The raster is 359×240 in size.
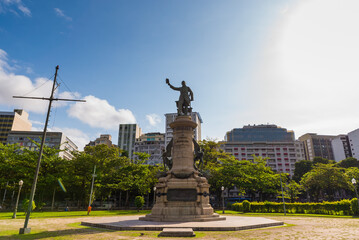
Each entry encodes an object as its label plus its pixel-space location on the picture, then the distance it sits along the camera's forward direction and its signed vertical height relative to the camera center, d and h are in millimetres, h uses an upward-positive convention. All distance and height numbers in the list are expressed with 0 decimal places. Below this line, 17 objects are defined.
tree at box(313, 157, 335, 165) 73669 +10682
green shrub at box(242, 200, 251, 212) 34562 -1813
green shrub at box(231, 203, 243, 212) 35738 -2061
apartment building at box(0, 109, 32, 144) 84938 +24723
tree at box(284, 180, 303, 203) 45562 +597
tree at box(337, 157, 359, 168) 70375 +9342
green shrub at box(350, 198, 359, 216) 24389 -1230
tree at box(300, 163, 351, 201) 47906 +3306
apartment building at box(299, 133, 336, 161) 107188 +22019
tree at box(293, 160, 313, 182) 73812 +7990
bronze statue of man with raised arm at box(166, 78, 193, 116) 20203 +7808
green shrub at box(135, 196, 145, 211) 33294 -1240
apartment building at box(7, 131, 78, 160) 83688 +18928
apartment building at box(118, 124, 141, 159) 116062 +27868
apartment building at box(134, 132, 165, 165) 98119 +19634
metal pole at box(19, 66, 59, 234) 11375 +334
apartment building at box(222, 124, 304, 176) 98819 +18002
